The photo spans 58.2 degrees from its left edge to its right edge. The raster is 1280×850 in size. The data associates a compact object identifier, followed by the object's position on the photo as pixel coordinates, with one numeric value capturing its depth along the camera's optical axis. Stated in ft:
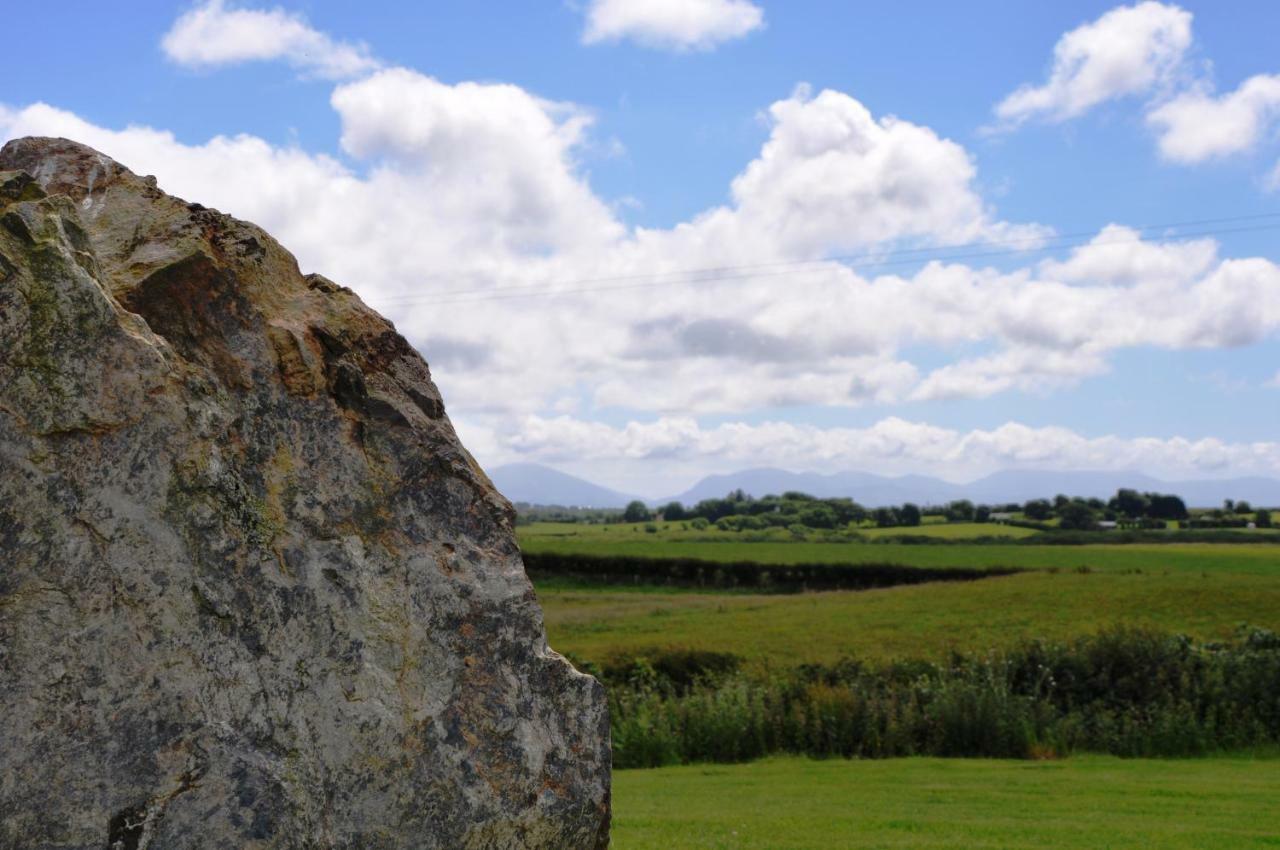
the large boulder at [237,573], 15.30
